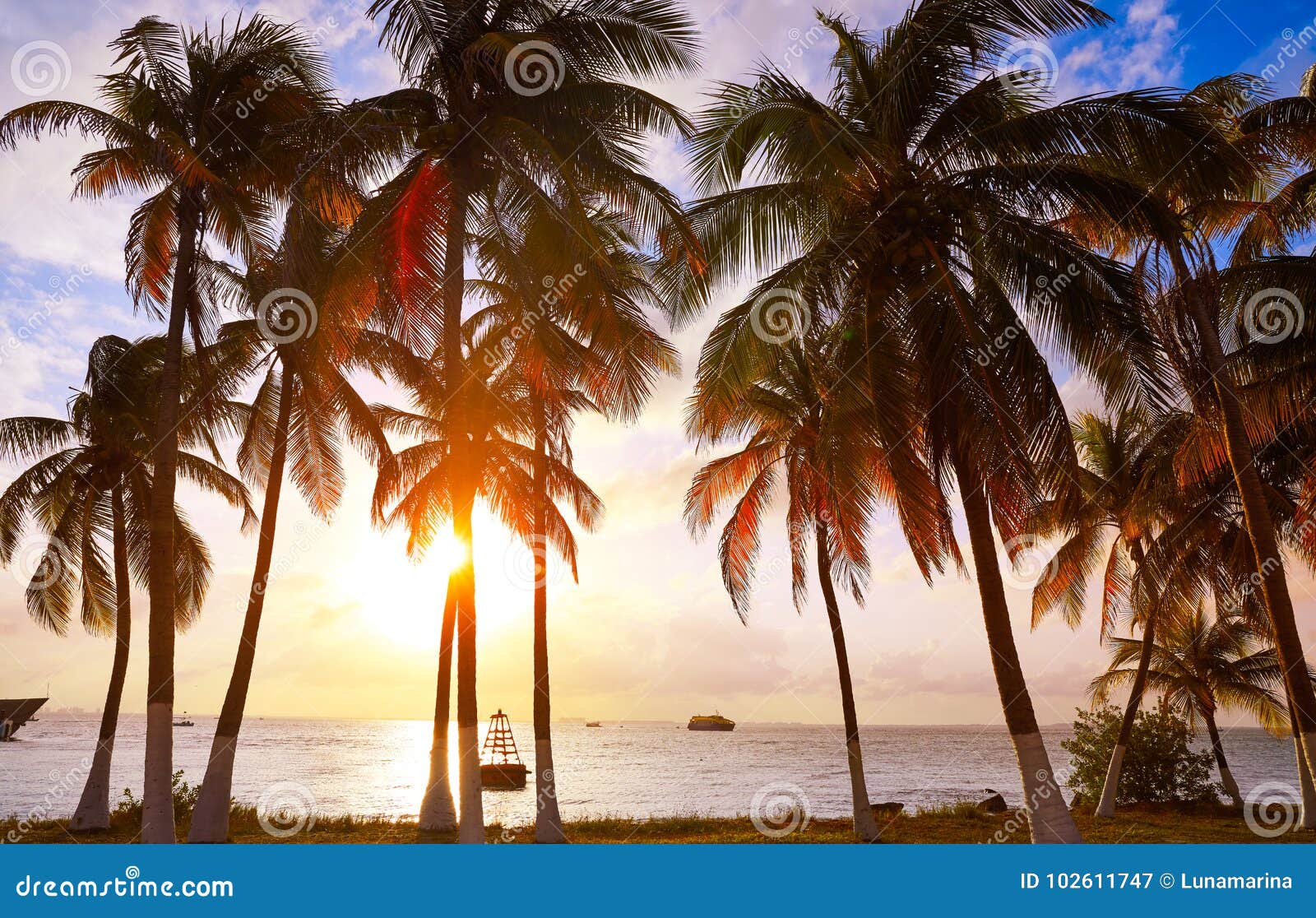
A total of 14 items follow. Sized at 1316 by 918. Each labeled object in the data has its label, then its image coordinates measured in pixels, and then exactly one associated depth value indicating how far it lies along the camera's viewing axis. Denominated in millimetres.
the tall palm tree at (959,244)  10203
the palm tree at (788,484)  16125
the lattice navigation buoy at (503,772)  38000
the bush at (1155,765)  22578
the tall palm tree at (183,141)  12555
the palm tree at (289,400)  11914
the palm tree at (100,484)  17953
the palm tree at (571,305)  11516
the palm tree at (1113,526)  19172
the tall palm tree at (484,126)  11547
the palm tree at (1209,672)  25125
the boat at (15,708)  69812
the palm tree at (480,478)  17750
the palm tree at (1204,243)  9828
